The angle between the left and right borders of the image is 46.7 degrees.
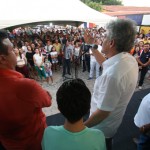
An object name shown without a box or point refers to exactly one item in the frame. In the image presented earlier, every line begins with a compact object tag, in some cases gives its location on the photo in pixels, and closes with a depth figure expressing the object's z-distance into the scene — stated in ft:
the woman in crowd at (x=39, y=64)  20.49
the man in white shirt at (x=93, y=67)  20.60
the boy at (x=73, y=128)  3.05
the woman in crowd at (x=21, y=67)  15.82
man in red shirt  3.60
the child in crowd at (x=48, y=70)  20.34
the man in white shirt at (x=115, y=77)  4.01
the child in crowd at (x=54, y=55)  24.66
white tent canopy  17.57
